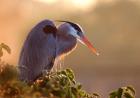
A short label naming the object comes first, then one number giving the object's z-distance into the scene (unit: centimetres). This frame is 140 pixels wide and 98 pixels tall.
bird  1002
